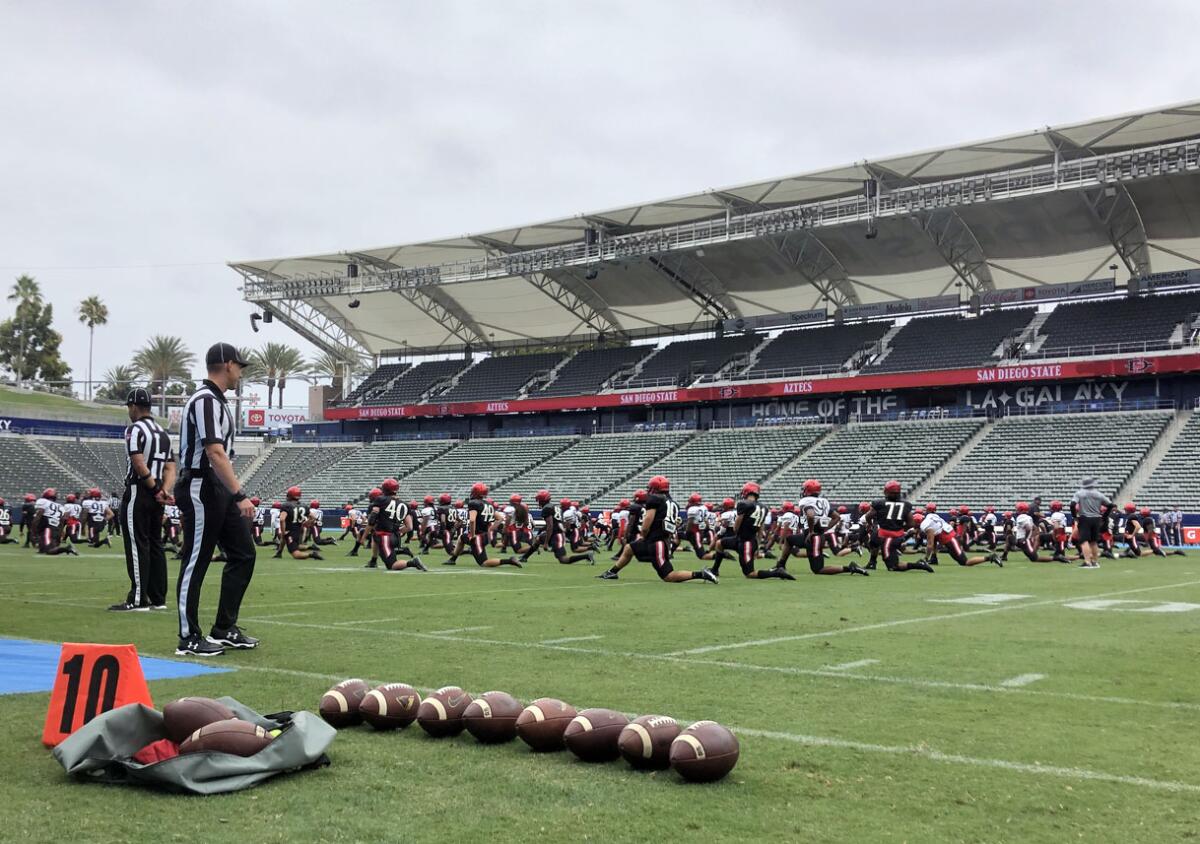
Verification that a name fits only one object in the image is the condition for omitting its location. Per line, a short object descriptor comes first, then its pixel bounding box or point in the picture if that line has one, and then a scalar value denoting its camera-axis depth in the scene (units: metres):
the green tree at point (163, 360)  95.06
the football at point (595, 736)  4.65
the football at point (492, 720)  4.99
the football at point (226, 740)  4.30
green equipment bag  4.18
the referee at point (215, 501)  8.14
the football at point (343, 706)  5.33
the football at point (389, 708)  5.25
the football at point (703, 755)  4.30
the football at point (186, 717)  4.43
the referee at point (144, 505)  10.98
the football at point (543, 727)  4.85
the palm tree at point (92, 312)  100.38
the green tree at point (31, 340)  97.81
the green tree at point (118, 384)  93.00
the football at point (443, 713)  5.10
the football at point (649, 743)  4.49
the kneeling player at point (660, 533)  16.58
